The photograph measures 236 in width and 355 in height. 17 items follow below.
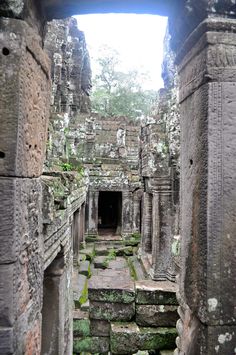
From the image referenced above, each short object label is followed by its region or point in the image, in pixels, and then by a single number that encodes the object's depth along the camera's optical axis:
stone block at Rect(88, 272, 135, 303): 5.86
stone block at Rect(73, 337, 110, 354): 5.75
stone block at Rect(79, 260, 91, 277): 8.99
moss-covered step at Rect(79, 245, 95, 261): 10.97
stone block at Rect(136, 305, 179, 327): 5.83
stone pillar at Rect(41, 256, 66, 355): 4.08
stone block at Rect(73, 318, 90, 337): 5.87
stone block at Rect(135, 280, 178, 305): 5.89
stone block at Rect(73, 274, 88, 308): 6.86
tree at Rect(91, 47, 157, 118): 31.95
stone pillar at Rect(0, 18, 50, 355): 2.10
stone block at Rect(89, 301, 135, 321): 5.85
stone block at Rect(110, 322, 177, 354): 5.58
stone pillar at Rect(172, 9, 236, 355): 2.18
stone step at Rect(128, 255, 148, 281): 8.40
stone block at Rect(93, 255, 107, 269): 9.83
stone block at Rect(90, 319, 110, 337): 5.80
